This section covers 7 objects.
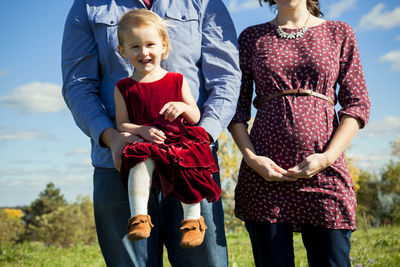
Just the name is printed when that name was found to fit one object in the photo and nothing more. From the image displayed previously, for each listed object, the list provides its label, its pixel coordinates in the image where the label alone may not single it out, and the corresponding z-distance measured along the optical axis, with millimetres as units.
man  2393
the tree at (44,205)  46750
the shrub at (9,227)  39578
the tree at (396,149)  28147
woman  2543
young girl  2131
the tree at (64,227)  41781
